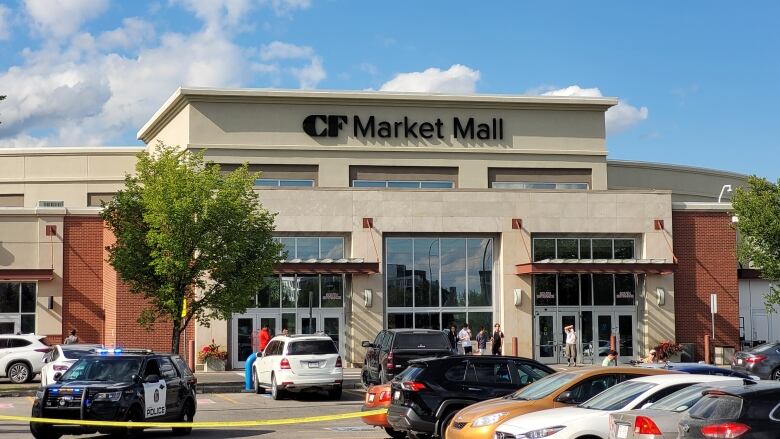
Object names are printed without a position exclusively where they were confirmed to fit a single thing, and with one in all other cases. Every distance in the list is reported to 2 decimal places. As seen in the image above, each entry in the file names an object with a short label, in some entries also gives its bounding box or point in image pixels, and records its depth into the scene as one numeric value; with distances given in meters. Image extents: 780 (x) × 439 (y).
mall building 42.25
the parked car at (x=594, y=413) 13.50
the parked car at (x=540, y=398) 15.00
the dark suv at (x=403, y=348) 27.50
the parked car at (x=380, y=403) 19.39
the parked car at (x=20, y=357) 35.50
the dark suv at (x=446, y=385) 17.58
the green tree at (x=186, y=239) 34.03
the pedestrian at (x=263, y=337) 37.03
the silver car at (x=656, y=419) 12.59
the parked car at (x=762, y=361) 33.25
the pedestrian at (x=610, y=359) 24.08
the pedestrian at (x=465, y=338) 39.81
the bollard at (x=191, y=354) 39.43
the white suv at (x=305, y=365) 28.59
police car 18.33
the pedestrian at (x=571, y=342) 41.28
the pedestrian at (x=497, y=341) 39.88
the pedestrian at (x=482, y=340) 41.10
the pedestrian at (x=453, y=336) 38.95
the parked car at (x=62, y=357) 28.05
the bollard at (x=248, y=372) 32.19
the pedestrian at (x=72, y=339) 39.19
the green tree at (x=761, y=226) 39.72
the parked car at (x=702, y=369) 19.09
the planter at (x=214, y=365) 40.38
